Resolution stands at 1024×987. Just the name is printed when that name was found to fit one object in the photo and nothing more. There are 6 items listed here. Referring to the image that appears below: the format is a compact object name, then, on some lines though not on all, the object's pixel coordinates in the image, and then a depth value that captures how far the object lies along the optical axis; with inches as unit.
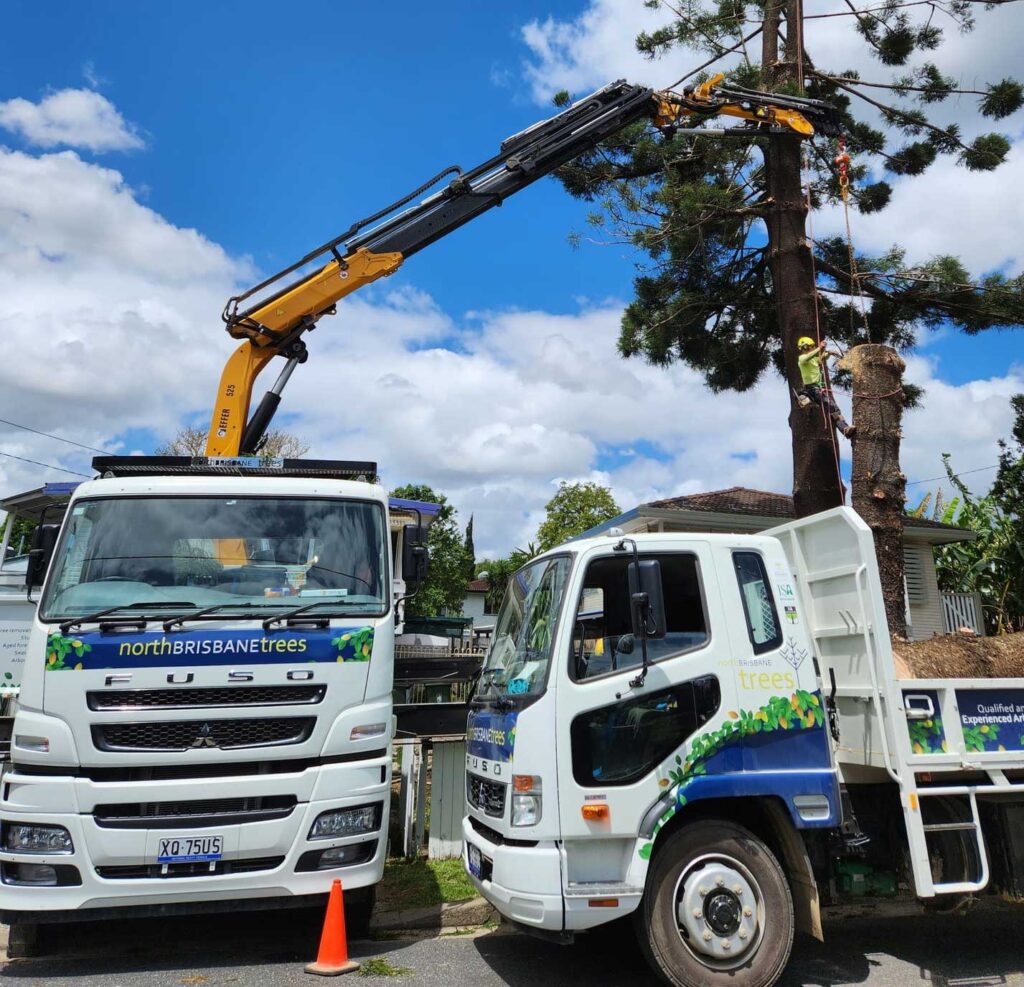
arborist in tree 315.3
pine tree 388.5
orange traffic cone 193.8
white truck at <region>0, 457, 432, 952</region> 192.4
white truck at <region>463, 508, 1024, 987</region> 173.6
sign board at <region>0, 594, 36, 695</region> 440.5
